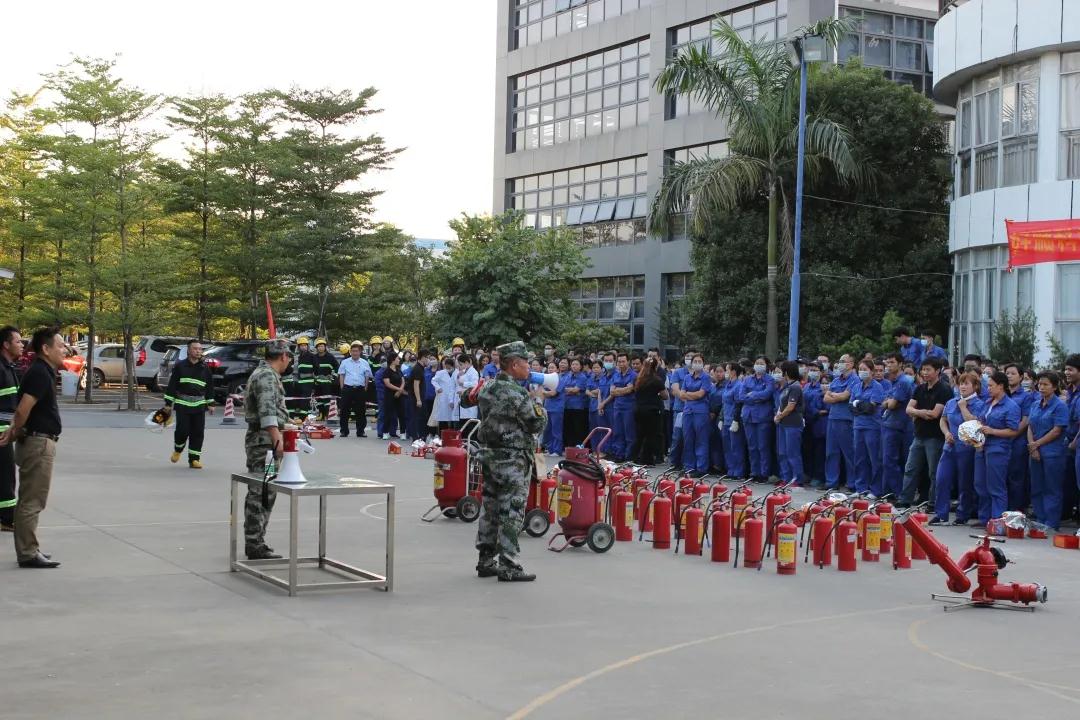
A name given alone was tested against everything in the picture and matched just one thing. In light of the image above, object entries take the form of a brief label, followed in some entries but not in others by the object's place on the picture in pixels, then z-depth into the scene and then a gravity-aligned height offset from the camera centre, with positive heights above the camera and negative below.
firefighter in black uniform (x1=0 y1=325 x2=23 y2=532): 11.85 -0.21
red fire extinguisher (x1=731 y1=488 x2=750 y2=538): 12.65 -1.18
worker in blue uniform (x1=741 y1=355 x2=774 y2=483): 20.14 -0.47
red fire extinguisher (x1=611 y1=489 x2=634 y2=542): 13.23 -1.41
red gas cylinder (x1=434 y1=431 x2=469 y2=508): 14.33 -1.09
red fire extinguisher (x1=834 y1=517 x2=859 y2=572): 11.77 -1.47
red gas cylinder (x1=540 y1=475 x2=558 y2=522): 13.79 -1.23
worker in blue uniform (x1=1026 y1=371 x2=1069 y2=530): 14.88 -0.60
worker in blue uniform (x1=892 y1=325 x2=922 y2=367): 19.44 +0.74
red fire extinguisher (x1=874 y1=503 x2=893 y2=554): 12.47 -1.34
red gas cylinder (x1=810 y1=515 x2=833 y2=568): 11.98 -1.44
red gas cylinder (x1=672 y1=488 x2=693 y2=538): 13.04 -1.26
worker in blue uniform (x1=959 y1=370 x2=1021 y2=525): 15.03 -0.57
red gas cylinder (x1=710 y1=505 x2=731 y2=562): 11.89 -1.41
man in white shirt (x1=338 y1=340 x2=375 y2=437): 27.41 -0.06
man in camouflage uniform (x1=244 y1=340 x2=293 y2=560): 11.22 -0.46
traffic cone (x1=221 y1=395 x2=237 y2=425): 30.11 -0.94
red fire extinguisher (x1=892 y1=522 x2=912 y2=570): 12.02 -1.53
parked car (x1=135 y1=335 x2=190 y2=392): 43.81 +0.72
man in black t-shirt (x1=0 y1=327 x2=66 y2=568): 10.62 -0.65
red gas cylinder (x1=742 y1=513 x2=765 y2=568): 11.65 -1.43
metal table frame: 9.65 -1.31
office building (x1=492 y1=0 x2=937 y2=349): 43.03 +11.15
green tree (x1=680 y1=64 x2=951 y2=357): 34.41 +4.42
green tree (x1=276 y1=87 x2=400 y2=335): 45.09 +7.00
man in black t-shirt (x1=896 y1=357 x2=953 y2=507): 16.36 -0.42
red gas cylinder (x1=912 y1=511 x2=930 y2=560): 11.98 -1.63
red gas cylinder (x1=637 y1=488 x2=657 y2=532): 13.52 -1.36
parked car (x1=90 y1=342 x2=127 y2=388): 46.50 +0.48
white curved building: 29.38 +6.14
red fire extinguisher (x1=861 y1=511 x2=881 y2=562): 12.30 -1.43
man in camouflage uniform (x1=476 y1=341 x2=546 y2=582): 10.77 -0.67
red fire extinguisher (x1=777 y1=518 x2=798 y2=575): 11.25 -1.43
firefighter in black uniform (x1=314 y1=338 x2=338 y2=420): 27.88 +0.30
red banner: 26.08 +3.21
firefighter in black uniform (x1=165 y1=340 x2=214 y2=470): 19.16 -0.35
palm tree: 32.19 +6.69
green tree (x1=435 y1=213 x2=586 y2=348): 36.91 +2.93
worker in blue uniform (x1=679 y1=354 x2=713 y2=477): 21.41 -0.50
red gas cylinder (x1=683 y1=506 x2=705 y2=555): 12.40 -1.44
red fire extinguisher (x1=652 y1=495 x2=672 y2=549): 12.77 -1.42
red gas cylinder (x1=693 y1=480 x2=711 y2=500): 13.21 -1.09
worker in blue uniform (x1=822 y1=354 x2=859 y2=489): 18.52 -0.53
